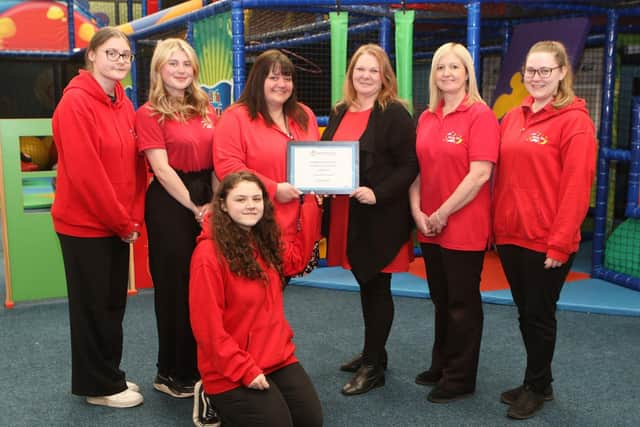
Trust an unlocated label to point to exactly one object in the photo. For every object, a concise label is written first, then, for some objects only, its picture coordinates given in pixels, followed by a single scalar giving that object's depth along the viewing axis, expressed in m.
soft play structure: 4.76
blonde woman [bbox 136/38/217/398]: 2.87
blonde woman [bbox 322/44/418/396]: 2.99
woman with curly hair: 2.38
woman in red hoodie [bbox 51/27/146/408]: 2.74
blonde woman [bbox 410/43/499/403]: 2.89
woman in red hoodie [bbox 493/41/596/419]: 2.68
